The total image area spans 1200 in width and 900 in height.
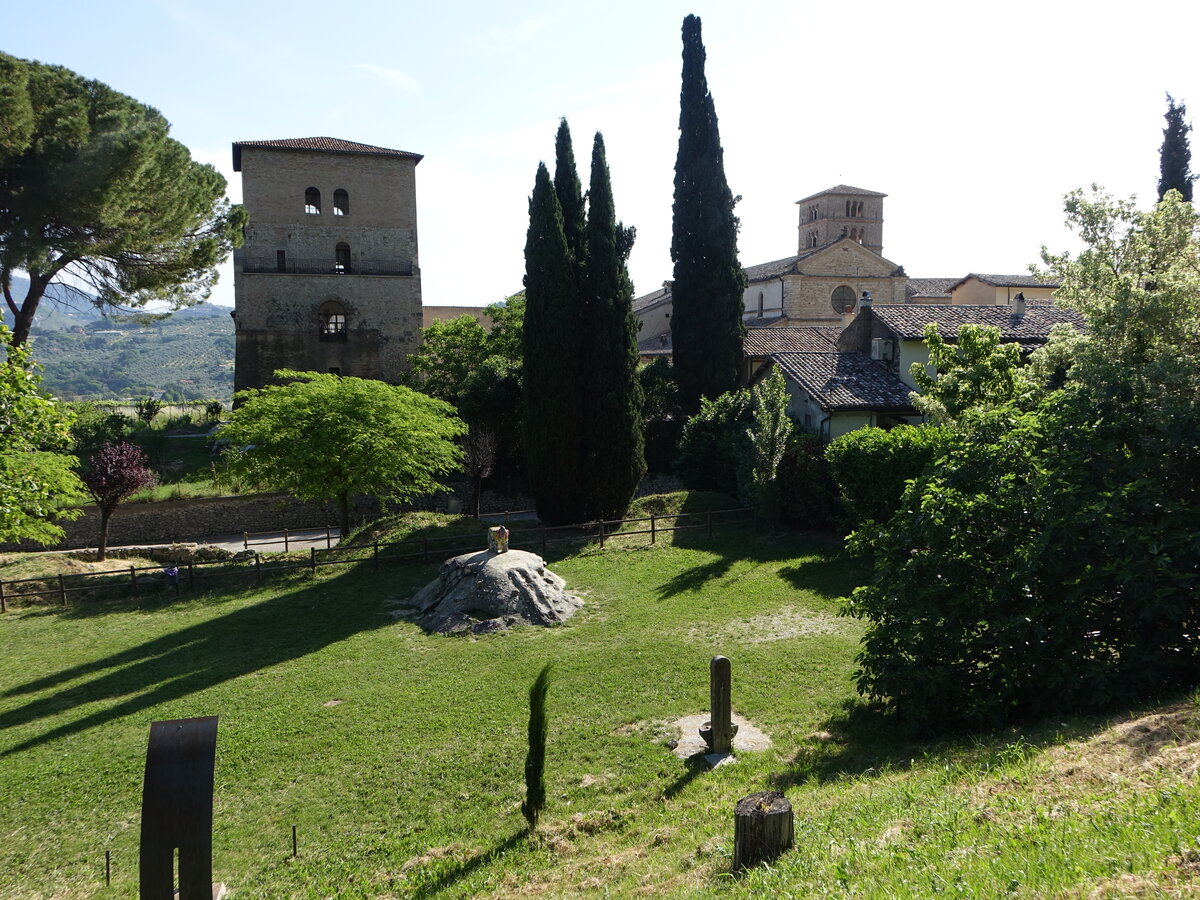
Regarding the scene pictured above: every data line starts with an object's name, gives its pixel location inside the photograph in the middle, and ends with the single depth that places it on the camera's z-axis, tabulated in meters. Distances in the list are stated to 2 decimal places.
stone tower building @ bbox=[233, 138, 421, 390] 39.47
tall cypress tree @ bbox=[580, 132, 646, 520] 23.23
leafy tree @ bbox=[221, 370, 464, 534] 20.52
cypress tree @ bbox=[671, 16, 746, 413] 31.20
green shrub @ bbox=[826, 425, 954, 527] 18.34
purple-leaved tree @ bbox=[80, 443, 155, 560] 23.91
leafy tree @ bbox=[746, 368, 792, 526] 21.97
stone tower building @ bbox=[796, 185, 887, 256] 65.44
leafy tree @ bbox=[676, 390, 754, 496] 26.45
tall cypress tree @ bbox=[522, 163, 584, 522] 23.03
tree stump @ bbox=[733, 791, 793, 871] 5.88
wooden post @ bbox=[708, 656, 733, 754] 9.30
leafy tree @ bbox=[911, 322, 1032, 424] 17.64
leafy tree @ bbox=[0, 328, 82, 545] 12.24
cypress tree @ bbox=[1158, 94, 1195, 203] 34.06
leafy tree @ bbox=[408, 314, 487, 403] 31.88
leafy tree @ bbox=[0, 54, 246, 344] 27.53
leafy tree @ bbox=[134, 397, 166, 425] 37.06
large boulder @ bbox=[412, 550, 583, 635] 15.72
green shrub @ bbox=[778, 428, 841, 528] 21.78
